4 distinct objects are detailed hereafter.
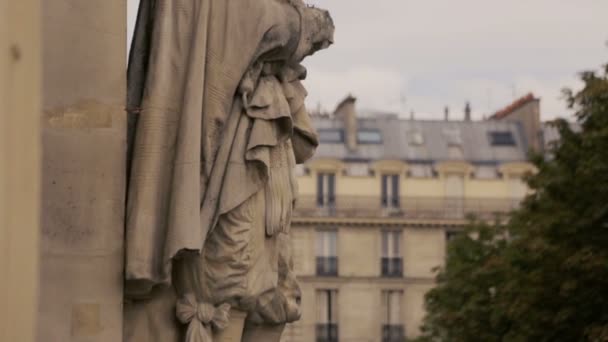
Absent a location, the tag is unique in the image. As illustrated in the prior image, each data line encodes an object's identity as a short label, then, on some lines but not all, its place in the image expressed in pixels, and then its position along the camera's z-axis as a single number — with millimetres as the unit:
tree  50938
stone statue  10998
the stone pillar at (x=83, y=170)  10568
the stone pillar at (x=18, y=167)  8013
